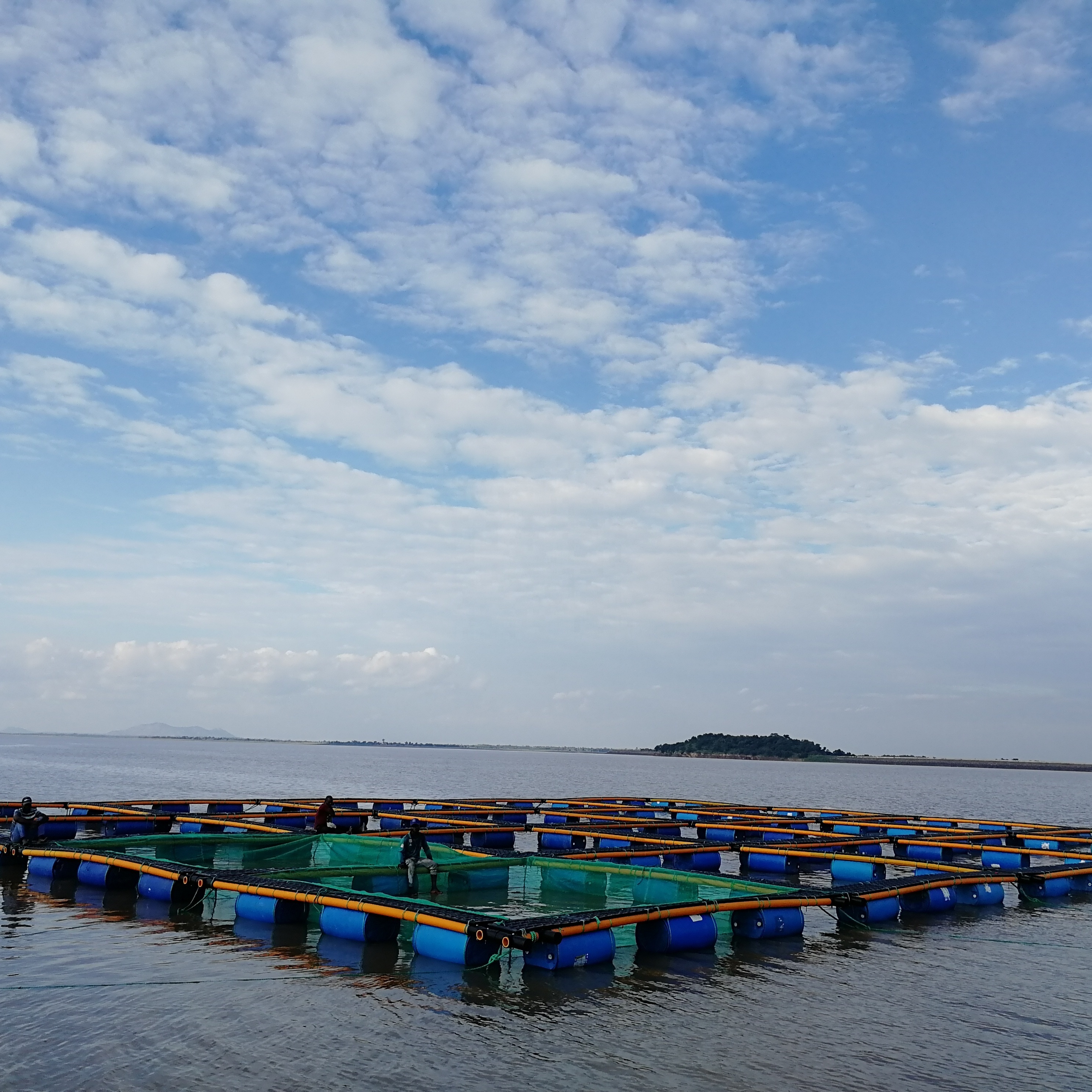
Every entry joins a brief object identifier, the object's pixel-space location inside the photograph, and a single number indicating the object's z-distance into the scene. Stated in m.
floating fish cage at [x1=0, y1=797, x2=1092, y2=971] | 17.25
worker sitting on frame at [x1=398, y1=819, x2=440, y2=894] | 21.94
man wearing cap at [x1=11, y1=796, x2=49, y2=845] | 26.19
